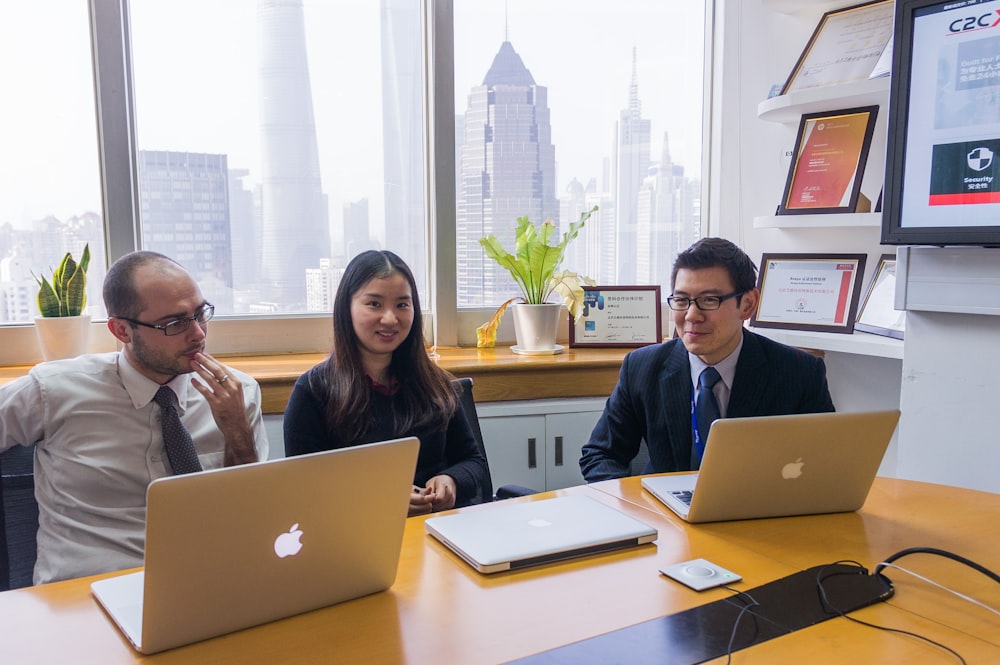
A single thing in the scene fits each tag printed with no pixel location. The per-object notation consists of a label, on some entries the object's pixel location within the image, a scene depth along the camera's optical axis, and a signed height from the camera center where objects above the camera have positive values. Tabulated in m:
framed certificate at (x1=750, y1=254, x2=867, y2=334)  2.75 -0.14
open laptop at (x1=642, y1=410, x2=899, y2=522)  1.42 -0.40
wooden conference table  1.05 -0.52
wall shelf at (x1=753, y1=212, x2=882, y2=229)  2.59 +0.10
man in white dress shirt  1.67 -0.35
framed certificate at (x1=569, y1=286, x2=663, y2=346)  3.09 -0.26
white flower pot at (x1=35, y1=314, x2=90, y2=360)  2.38 -0.23
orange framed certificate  2.69 +0.31
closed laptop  1.32 -0.50
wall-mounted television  2.01 +0.33
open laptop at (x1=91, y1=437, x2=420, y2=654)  0.98 -0.38
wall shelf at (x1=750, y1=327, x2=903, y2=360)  2.49 -0.30
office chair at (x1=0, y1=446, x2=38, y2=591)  1.59 -0.55
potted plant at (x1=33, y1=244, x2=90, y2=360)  2.39 -0.17
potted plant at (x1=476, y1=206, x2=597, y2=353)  2.91 -0.10
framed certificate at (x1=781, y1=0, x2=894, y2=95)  2.66 +0.71
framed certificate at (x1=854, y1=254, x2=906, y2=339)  2.60 -0.19
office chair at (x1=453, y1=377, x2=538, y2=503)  2.13 -0.43
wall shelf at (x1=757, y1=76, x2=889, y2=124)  2.54 +0.51
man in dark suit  2.06 -0.31
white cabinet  2.72 -0.64
